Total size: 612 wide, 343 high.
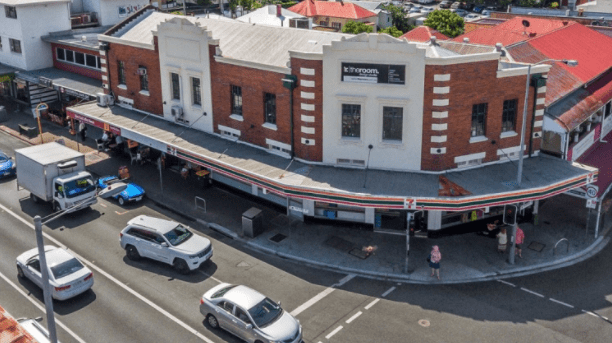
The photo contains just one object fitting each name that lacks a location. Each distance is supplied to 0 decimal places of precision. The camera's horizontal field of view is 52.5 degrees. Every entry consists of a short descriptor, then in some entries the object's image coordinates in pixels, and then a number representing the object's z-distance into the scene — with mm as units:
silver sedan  25953
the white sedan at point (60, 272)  29516
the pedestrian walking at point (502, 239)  33812
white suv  32312
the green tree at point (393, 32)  78825
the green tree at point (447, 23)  78750
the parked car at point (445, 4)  137075
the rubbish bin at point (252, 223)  36156
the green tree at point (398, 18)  109312
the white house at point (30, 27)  59031
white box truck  38906
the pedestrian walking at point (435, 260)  31219
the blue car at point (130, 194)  40750
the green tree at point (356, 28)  79562
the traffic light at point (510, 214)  32781
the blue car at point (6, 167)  45178
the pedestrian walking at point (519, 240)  33469
